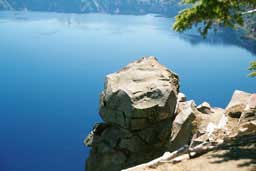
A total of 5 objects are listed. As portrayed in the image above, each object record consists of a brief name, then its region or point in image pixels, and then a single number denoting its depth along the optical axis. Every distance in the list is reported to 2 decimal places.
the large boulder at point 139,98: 25.30
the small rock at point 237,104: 23.00
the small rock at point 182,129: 24.55
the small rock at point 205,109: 26.77
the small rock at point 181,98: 29.22
